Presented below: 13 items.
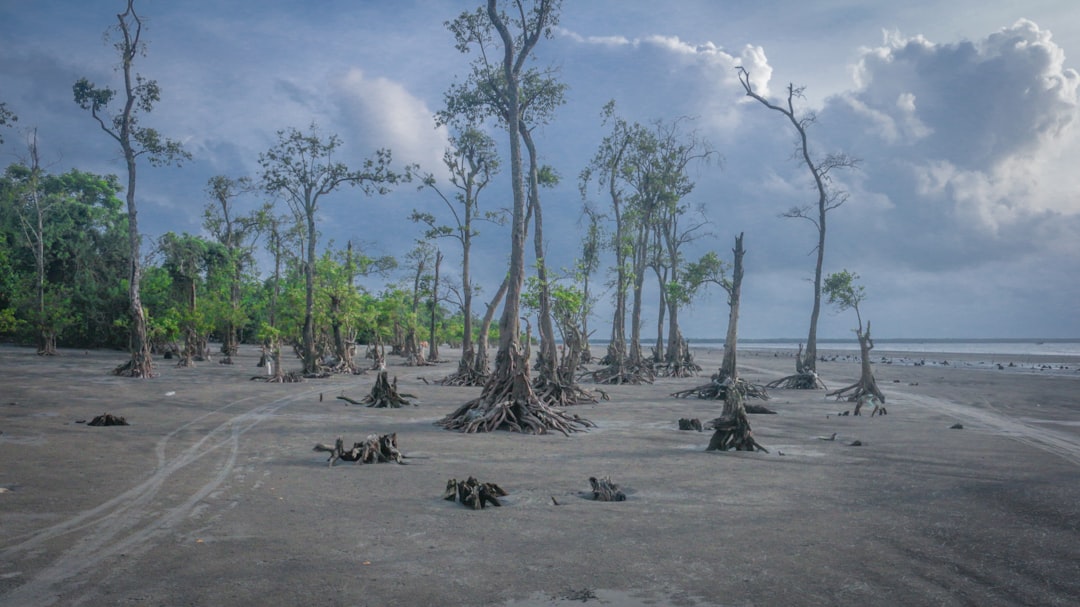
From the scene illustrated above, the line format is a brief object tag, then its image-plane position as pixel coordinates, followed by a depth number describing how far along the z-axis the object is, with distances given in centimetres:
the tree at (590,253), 4656
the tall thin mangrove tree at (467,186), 3662
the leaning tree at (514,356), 1608
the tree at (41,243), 3894
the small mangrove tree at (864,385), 2341
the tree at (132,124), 3016
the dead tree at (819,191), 3356
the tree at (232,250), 4612
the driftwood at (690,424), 1606
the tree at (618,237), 3854
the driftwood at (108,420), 1455
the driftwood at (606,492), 875
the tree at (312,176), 3672
